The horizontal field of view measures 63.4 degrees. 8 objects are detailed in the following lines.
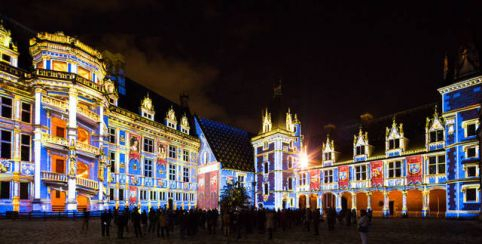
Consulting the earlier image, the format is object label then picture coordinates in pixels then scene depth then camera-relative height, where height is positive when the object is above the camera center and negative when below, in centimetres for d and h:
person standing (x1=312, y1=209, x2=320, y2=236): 2023 -330
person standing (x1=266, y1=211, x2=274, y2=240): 1805 -306
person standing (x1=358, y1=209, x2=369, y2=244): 1259 -222
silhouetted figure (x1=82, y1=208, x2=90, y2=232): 2163 -345
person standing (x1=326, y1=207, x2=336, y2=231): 2234 -351
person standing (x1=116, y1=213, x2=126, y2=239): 1805 -303
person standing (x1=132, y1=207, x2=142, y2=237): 1877 -301
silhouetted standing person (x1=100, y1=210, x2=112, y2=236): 1847 -296
